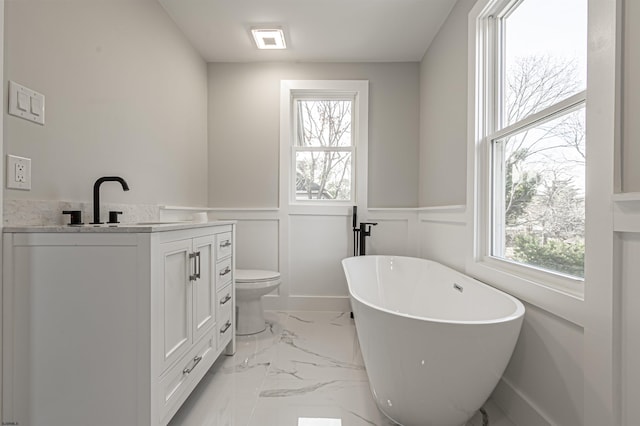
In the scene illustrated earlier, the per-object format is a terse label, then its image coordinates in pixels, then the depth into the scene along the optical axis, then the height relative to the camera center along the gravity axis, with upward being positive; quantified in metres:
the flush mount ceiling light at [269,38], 2.73 +1.46
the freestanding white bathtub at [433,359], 1.15 -0.52
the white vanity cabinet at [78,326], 1.19 -0.41
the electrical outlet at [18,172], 1.24 +0.14
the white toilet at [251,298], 2.56 -0.68
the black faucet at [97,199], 1.57 +0.06
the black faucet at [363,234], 3.04 -0.19
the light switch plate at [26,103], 1.26 +0.42
